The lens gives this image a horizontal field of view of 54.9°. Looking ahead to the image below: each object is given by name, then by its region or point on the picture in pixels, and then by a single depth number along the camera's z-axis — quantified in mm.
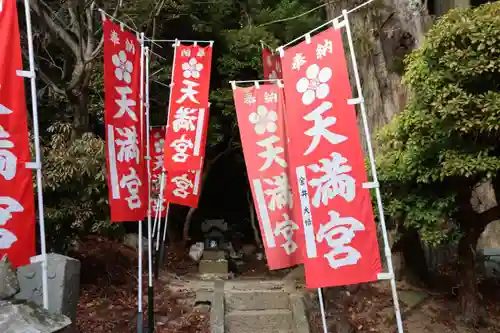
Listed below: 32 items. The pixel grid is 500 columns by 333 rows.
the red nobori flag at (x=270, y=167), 5793
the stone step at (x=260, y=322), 7578
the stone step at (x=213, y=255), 12049
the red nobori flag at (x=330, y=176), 4375
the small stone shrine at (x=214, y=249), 11586
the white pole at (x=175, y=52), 8461
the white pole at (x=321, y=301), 5563
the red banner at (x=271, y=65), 7910
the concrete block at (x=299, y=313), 7328
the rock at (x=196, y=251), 12592
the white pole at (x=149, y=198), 6332
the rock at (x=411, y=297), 7320
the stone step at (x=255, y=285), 9500
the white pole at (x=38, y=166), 3842
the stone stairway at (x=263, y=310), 7593
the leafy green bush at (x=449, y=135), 4863
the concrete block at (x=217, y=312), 7416
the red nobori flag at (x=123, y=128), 5621
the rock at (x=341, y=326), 6720
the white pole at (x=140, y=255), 6020
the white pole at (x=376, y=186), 4270
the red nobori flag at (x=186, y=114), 8547
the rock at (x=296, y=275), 10195
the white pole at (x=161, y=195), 8547
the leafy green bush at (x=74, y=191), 7496
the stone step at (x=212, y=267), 11555
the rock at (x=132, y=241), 11277
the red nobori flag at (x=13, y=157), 3762
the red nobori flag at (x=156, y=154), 11352
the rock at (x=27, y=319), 3021
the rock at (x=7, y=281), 3424
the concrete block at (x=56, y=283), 4895
